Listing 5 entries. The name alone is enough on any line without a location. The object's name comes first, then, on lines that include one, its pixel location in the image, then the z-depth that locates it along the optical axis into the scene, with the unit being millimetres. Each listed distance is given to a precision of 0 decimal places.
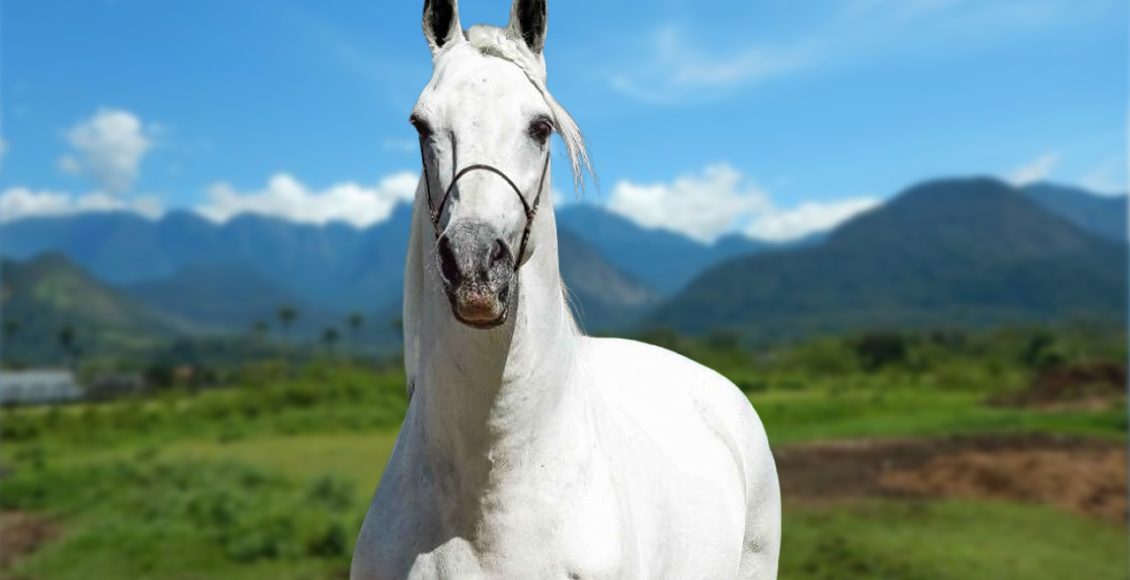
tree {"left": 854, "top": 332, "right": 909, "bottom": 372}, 38431
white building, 49531
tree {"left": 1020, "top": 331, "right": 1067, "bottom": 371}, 36691
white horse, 1825
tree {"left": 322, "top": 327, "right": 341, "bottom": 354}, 59312
